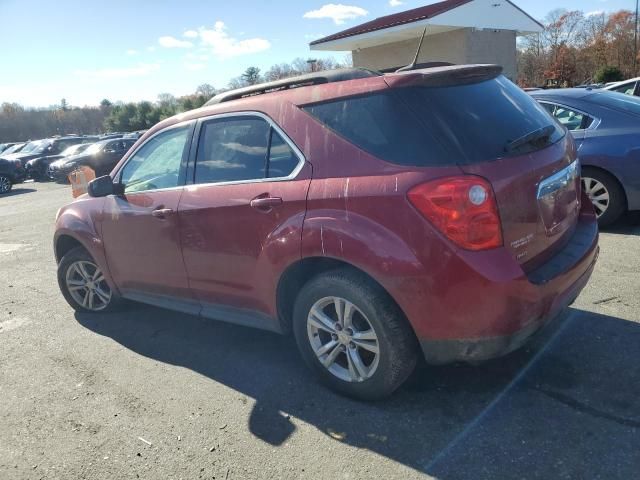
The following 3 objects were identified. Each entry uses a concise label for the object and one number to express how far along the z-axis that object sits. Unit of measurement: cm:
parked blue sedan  555
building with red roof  2359
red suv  256
